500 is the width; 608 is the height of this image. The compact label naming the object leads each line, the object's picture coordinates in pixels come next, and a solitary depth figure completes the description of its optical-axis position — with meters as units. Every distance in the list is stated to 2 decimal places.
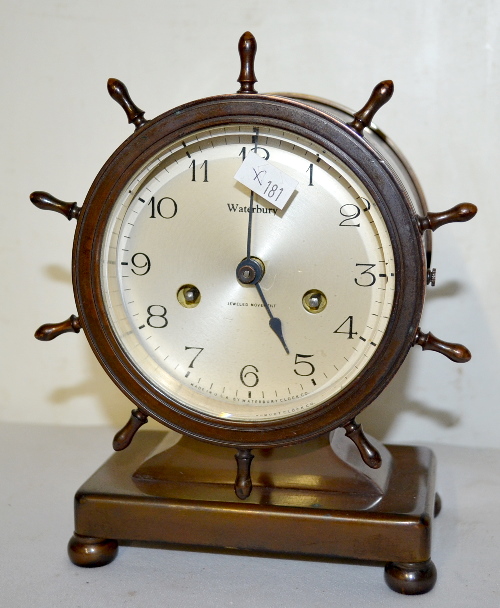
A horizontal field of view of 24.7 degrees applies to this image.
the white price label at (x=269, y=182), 0.44
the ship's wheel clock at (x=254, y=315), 0.44
